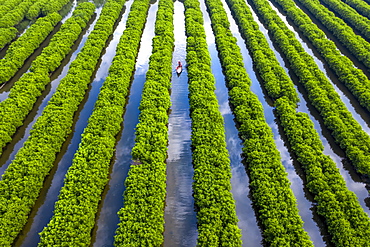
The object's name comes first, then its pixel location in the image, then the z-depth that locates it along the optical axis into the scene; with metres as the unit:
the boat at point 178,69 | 45.15
